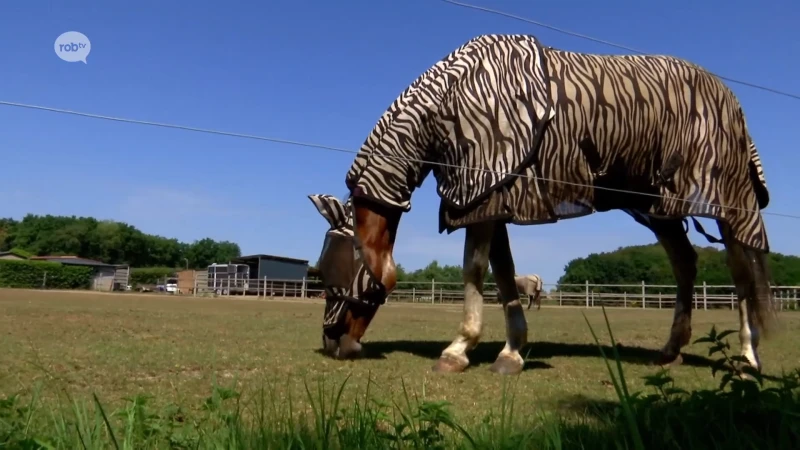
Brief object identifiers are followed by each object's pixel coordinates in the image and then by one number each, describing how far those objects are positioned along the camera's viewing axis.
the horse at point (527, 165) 4.72
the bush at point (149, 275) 47.69
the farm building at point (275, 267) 40.00
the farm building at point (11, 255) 51.22
